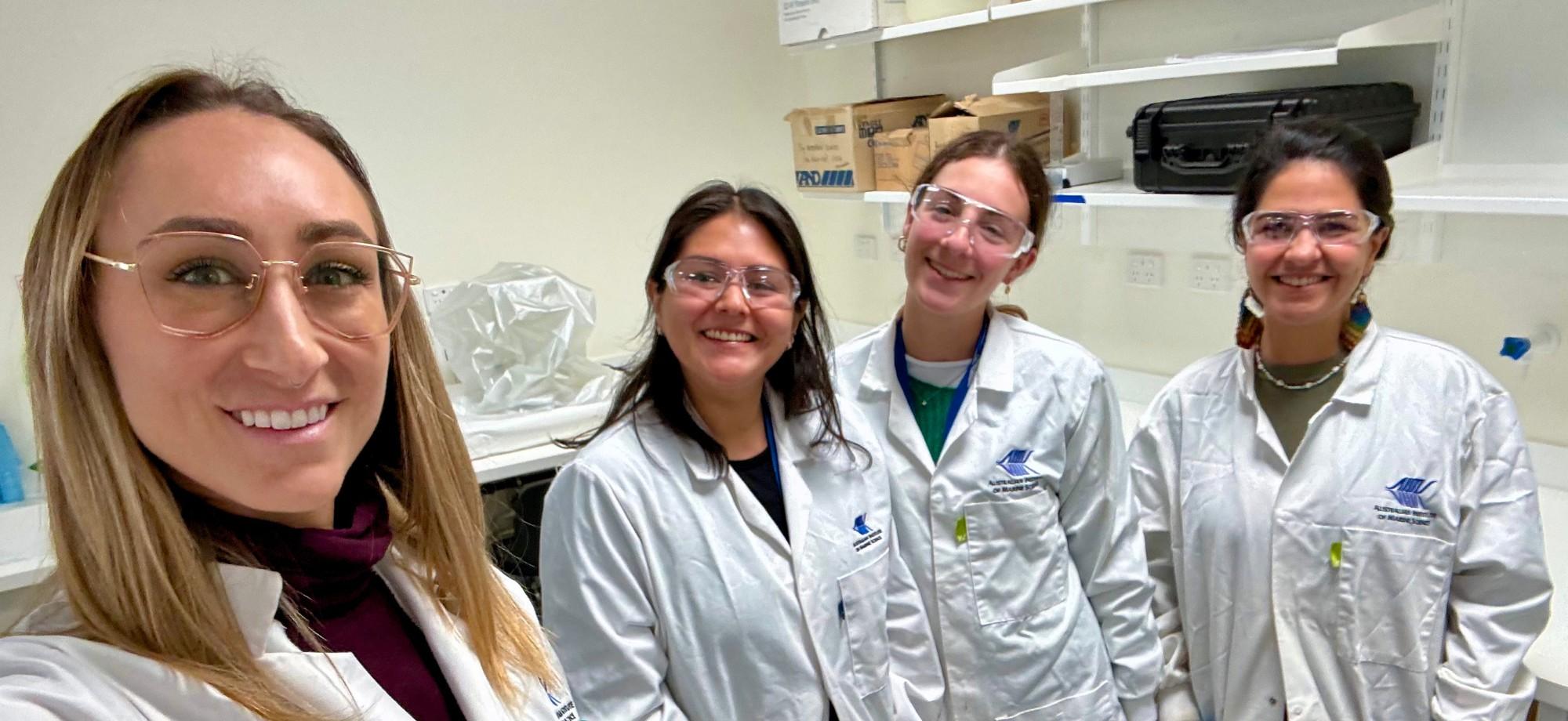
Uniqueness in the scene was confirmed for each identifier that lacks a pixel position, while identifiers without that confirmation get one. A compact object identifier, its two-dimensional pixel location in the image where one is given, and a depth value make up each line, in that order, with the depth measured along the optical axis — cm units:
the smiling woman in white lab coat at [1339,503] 139
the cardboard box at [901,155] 269
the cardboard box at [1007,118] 247
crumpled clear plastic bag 270
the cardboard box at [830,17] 279
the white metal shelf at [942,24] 232
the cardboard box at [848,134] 285
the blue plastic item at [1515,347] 195
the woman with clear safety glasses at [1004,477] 149
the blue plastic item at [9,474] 236
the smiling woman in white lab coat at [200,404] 66
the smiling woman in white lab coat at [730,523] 120
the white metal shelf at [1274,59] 177
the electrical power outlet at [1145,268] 259
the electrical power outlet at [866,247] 360
